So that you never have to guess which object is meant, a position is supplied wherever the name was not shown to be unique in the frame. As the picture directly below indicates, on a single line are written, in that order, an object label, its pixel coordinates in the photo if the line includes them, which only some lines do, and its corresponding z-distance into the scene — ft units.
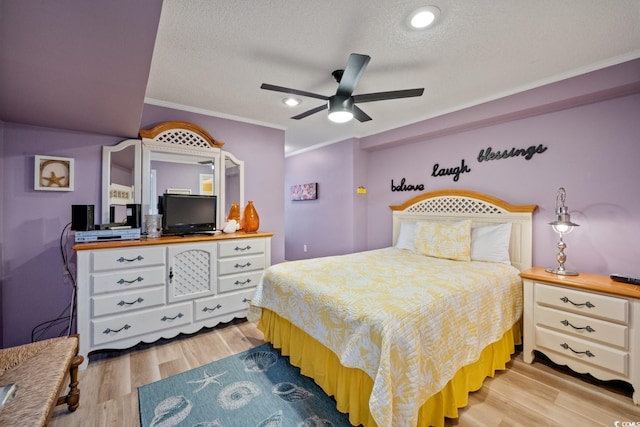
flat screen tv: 8.70
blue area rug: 5.14
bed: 4.25
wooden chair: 3.42
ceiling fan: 5.78
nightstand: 5.79
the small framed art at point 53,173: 7.59
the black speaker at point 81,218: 7.23
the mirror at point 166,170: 8.68
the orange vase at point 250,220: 10.19
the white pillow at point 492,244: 8.53
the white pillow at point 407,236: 10.77
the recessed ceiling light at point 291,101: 9.14
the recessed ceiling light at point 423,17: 4.96
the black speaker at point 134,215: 8.57
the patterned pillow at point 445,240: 8.95
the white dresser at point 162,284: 6.89
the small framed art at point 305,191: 16.26
